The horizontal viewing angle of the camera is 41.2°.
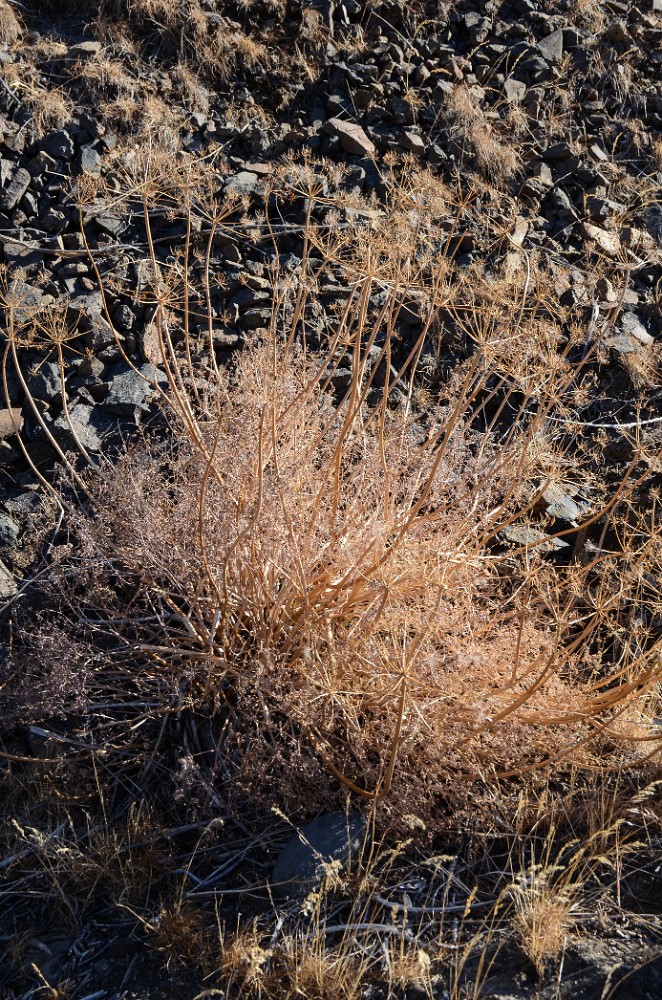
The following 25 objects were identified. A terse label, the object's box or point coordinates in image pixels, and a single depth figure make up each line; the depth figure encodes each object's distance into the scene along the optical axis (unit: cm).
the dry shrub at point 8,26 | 732
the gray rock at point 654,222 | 735
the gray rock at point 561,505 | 554
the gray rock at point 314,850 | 358
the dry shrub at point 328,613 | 378
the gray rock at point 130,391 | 552
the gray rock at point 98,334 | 571
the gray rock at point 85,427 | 537
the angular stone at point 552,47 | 830
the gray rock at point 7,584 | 473
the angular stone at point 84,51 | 733
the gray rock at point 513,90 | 796
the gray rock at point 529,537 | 535
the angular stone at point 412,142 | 729
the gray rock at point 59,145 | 658
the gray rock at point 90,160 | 653
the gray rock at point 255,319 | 604
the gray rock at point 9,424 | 530
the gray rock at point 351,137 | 712
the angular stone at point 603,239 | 710
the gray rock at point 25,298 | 565
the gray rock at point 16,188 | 625
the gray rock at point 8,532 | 496
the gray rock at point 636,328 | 661
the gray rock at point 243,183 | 667
